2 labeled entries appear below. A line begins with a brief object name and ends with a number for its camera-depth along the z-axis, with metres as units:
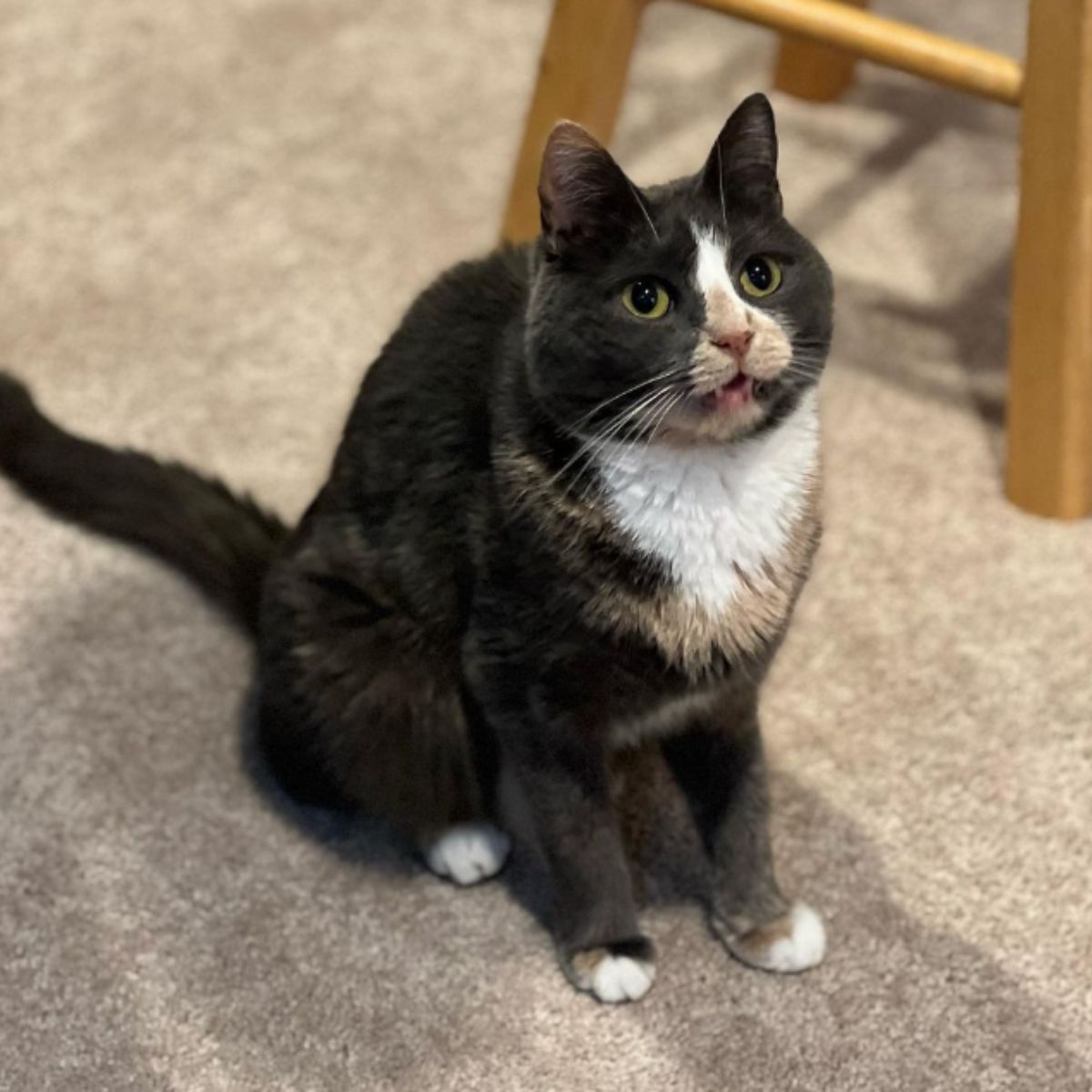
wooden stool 1.13
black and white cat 0.76
